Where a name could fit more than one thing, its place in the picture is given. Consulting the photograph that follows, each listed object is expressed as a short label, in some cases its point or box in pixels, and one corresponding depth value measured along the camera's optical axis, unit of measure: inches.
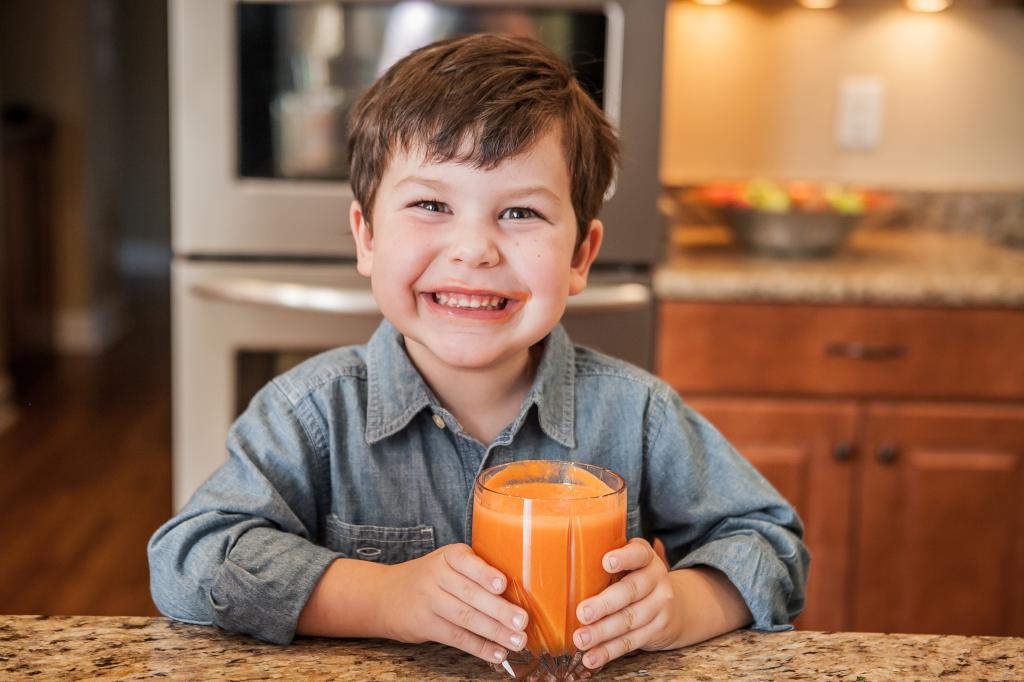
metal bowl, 94.0
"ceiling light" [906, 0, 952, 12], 106.3
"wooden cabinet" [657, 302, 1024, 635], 86.8
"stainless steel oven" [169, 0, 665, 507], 82.6
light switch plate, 109.0
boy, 32.3
